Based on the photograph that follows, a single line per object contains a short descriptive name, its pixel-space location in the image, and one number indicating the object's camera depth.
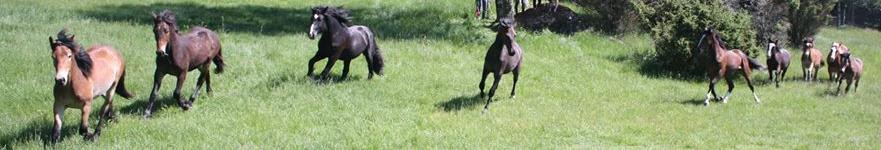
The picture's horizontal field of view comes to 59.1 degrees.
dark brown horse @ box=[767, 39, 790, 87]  20.08
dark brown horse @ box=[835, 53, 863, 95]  19.59
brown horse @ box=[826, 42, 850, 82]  21.25
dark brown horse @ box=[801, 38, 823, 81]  21.88
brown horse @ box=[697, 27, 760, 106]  15.21
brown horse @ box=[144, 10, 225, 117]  10.10
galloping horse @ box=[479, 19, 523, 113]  12.21
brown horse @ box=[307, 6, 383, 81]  12.96
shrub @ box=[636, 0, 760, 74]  19.88
